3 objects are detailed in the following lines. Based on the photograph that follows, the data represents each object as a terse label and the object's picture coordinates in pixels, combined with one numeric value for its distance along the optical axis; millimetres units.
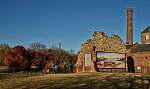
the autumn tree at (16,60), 18469
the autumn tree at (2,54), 26191
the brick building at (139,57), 29516
